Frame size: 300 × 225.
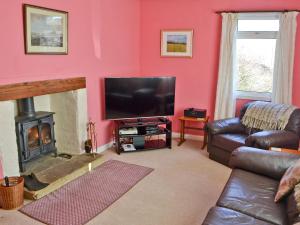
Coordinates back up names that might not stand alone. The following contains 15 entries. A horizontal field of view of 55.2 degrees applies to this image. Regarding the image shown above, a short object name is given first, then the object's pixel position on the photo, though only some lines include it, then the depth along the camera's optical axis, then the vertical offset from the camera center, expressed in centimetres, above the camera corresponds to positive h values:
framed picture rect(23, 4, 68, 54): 314 +52
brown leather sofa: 196 -93
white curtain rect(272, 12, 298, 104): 423 +26
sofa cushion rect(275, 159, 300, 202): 216 -80
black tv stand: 448 -90
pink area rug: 276 -131
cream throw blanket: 391 -55
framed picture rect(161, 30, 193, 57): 498 +58
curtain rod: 420 +98
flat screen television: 440 -34
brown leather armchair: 350 -80
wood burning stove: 343 -72
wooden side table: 474 -84
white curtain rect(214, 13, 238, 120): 458 +10
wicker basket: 279 -118
